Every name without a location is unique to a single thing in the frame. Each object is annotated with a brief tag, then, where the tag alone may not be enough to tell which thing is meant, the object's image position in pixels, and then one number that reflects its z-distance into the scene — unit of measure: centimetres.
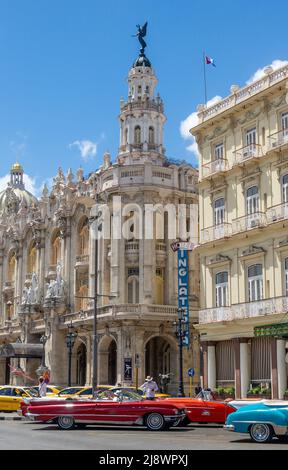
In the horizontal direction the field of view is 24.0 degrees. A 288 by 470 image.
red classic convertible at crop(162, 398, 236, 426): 2300
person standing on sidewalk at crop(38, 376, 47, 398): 2916
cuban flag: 3722
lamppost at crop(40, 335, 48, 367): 5509
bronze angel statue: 5688
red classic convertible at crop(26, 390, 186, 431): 2147
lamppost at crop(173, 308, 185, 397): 3325
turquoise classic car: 1748
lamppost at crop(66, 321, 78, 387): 4347
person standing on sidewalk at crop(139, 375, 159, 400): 2611
